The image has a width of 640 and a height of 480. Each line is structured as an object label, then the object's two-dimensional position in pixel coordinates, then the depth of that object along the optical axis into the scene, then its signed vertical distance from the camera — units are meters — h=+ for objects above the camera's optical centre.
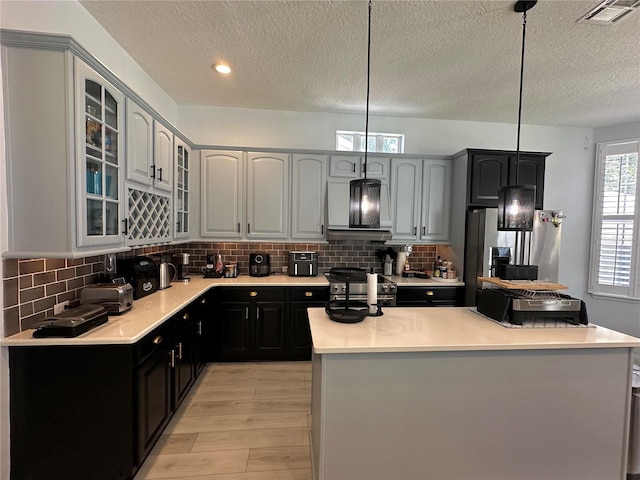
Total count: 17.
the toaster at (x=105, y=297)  1.98 -0.50
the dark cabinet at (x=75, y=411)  1.58 -1.04
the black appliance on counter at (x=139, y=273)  2.39 -0.41
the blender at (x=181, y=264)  3.31 -0.45
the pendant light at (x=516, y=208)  1.64 +0.15
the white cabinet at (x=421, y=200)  3.66 +0.40
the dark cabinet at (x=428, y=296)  3.37 -0.75
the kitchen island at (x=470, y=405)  1.54 -0.94
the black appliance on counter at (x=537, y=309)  1.83 -0.47
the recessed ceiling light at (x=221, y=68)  2.64 +1.47
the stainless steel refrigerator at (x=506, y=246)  3.10 -0.13
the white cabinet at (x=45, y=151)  1.49 +0.37
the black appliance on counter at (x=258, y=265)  3.52 -0.45
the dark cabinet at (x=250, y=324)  3.19 -1.07
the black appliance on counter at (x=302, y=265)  3.55 -0.44
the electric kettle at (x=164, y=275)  2.80 -0.49
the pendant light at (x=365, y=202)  1.68 +0.17
